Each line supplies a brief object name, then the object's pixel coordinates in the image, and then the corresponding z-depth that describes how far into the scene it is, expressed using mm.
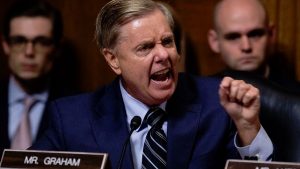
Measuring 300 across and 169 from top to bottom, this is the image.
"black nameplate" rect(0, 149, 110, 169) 2636
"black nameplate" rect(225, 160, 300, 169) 2556
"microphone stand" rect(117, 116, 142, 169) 2735
